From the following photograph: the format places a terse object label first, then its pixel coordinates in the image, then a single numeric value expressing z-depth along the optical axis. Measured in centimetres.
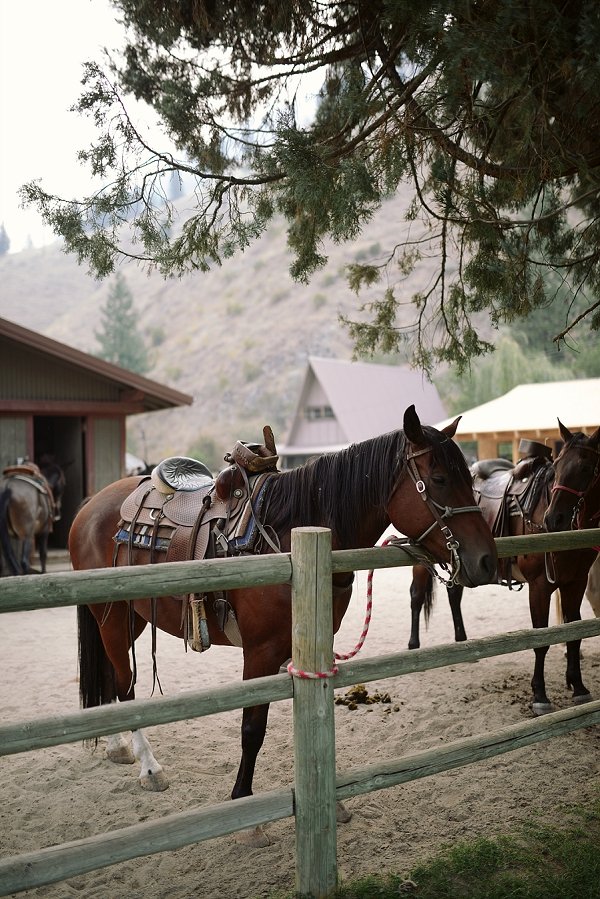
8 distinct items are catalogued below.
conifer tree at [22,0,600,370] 337
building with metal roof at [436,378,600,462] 1336
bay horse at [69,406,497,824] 257
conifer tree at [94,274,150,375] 5375
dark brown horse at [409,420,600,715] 442
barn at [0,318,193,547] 1164
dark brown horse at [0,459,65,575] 975
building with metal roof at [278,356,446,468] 2817
